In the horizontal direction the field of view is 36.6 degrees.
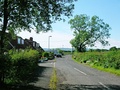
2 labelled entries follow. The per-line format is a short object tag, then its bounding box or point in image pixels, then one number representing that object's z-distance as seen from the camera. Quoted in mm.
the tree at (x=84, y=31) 70031
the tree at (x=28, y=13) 11267
